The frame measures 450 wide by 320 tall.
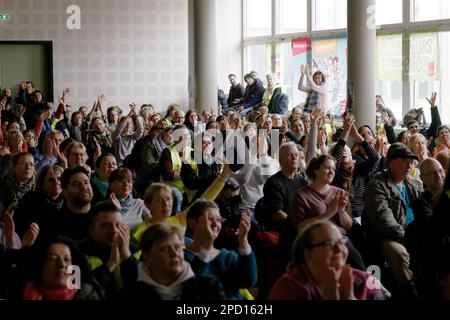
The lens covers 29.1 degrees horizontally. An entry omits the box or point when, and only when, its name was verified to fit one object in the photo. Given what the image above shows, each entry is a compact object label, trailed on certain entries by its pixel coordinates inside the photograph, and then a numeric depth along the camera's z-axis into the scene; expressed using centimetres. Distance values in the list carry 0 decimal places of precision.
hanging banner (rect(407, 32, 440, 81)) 1656
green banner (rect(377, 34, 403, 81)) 1762
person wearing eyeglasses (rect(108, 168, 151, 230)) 704
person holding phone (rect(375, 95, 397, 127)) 1567
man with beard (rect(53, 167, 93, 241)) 638
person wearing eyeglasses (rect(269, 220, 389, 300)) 426
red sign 2134
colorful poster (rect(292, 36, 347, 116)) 1972
